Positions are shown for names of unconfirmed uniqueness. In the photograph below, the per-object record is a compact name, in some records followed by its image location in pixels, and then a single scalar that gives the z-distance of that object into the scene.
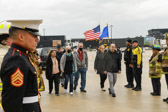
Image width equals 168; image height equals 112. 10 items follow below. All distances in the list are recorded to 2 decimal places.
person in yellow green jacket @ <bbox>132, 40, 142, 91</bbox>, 8.67
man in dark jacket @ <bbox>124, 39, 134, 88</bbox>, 9.29
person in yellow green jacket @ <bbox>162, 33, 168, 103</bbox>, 6.74
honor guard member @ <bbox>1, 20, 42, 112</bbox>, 1.81
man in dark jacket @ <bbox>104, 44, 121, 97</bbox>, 7.76
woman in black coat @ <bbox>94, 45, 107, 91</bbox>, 8.74
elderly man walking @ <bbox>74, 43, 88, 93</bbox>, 8.84
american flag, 14.01
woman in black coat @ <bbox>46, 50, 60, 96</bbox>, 8.32
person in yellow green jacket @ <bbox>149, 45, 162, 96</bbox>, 7.61
